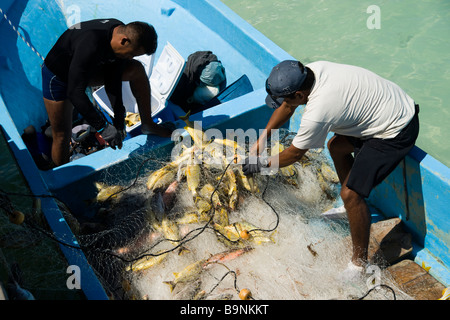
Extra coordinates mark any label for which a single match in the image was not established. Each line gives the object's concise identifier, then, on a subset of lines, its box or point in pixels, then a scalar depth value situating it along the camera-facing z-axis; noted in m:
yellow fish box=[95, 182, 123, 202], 4.03
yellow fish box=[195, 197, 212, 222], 3.71
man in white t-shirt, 2.90
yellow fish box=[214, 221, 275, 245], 3.52
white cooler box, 4.73
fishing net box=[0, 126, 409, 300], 3.27
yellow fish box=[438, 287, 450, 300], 2.93
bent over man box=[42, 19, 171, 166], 3.66
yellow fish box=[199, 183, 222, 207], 3.76
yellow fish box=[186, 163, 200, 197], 3.82
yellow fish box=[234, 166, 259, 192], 3.83
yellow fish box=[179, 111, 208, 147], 4.21
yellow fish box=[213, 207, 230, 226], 3.68
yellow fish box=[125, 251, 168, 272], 3.46
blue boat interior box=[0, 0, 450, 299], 3.44
